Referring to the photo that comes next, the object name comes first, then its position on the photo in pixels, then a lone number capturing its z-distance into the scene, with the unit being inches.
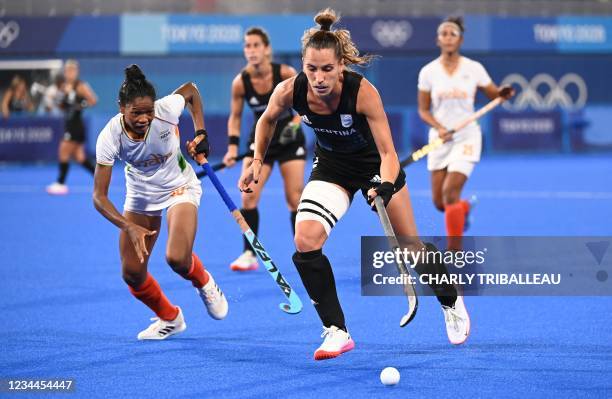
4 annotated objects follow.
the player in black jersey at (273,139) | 679.7
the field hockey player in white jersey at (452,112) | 664.4
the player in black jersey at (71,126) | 1223.5
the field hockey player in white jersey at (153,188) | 439.2
